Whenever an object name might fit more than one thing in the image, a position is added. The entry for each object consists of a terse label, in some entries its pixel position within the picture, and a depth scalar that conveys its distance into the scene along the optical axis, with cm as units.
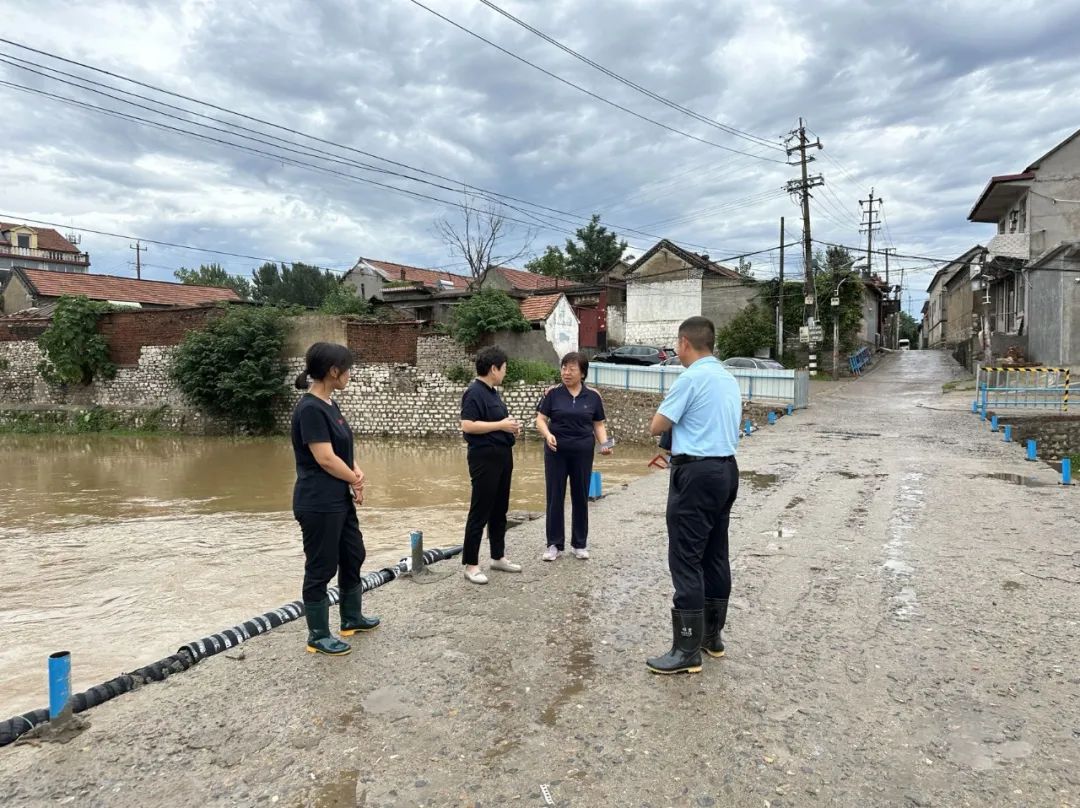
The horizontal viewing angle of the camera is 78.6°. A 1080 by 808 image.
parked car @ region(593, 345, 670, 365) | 2725
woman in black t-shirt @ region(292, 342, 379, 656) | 340
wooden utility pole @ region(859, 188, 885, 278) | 5448
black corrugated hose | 282
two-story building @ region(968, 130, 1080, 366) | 2159
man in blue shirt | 321
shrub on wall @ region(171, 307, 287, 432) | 2273
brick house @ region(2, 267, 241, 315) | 3120
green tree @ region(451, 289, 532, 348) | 2228
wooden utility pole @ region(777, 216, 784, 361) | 3093
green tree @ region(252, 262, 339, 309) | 5362
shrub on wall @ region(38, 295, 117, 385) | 2552
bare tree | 3597
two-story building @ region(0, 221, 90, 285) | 5788
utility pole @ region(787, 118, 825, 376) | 2852
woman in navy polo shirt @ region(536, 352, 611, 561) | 511
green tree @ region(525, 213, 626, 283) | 4750
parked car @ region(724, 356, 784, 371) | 2528
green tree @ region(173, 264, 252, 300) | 6612
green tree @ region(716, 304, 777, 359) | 3212
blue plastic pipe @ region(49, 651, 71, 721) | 281
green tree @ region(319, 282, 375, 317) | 2825
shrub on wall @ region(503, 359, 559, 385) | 2134
